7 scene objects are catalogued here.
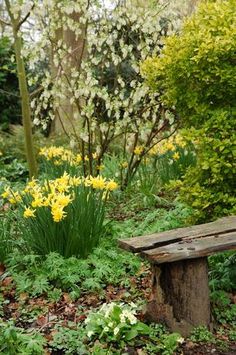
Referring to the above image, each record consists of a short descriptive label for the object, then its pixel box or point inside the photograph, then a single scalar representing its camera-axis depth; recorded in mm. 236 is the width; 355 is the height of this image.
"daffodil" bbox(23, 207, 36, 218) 3689
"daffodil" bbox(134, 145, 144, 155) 6084
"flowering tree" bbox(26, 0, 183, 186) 5508
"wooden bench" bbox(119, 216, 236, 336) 3146
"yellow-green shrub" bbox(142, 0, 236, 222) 3895
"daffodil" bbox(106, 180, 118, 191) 4039
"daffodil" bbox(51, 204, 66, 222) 3547
